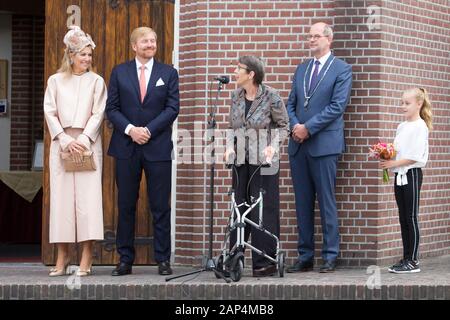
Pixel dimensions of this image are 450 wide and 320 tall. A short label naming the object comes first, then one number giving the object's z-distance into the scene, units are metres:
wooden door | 12.26
